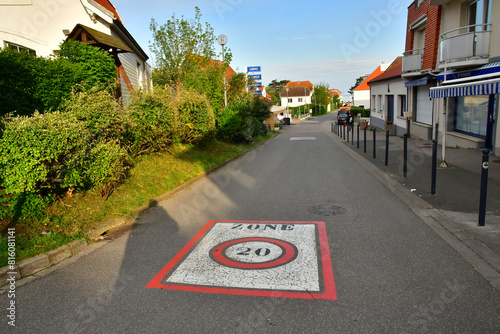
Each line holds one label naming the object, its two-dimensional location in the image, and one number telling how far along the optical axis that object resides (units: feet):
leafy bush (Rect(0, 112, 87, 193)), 16.31
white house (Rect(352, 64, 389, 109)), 254.06
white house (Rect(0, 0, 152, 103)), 35.54
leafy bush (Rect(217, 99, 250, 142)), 58.70
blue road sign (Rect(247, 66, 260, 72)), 73.88
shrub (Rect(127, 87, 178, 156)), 31.32
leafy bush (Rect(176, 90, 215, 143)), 41.42
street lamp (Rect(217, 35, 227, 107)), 59.47
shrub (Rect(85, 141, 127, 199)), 20.48
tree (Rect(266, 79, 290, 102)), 426.84
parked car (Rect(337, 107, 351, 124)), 148.85
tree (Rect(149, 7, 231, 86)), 66.18
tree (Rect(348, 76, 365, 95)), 443.32
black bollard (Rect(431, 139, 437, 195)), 24.38
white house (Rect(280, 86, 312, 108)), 361.51
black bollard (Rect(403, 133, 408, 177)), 31.46
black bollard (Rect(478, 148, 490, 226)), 17.66
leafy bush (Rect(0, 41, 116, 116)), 23.76
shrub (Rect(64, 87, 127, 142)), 23.27
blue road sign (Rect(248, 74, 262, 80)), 79.20
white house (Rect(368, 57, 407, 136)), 80.32
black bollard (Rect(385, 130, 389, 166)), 38.45
